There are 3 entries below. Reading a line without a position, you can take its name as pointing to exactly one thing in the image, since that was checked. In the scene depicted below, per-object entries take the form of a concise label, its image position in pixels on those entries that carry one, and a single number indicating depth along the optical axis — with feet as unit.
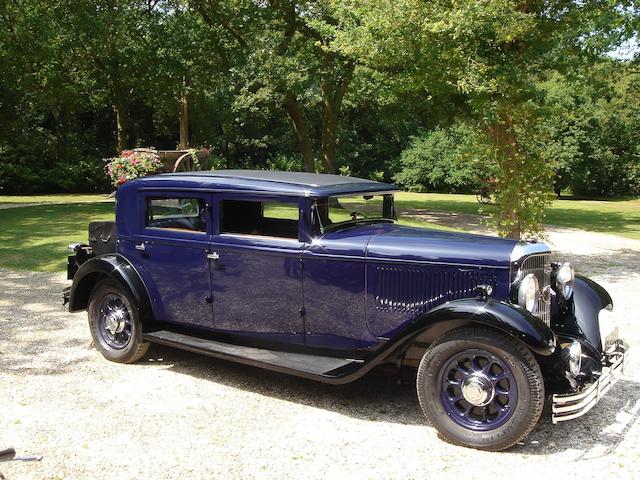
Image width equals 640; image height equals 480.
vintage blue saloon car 13.53
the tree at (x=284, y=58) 62.80
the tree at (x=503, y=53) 32.35
